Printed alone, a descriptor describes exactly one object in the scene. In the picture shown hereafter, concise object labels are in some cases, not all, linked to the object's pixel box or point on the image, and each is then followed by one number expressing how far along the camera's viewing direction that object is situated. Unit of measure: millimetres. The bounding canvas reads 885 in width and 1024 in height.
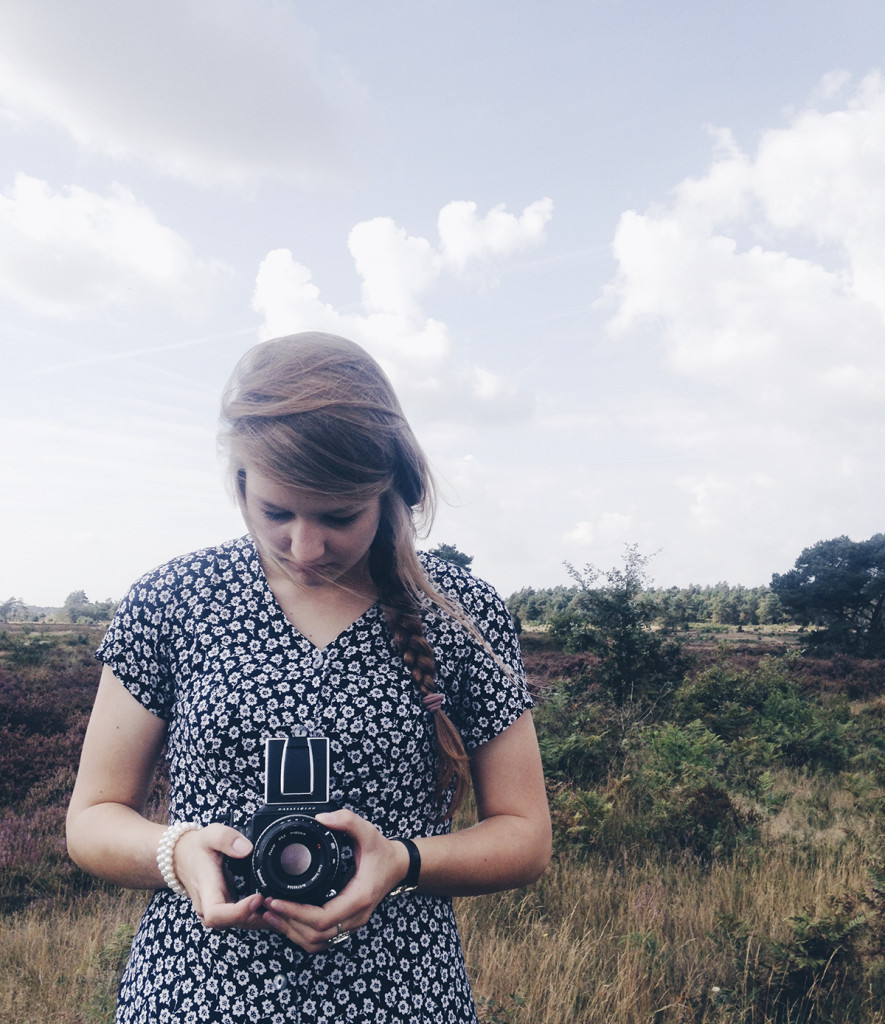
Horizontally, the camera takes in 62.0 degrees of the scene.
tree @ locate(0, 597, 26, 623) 55138
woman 1396
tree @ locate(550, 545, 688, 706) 11859
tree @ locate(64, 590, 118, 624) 48591
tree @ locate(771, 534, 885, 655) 25875
